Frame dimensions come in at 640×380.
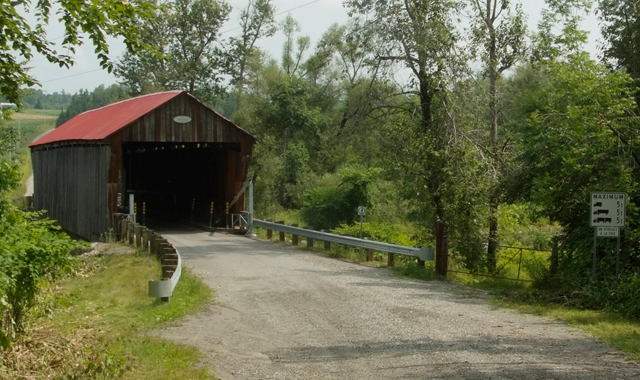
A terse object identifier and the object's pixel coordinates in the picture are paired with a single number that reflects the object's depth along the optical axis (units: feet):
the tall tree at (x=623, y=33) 81.15
